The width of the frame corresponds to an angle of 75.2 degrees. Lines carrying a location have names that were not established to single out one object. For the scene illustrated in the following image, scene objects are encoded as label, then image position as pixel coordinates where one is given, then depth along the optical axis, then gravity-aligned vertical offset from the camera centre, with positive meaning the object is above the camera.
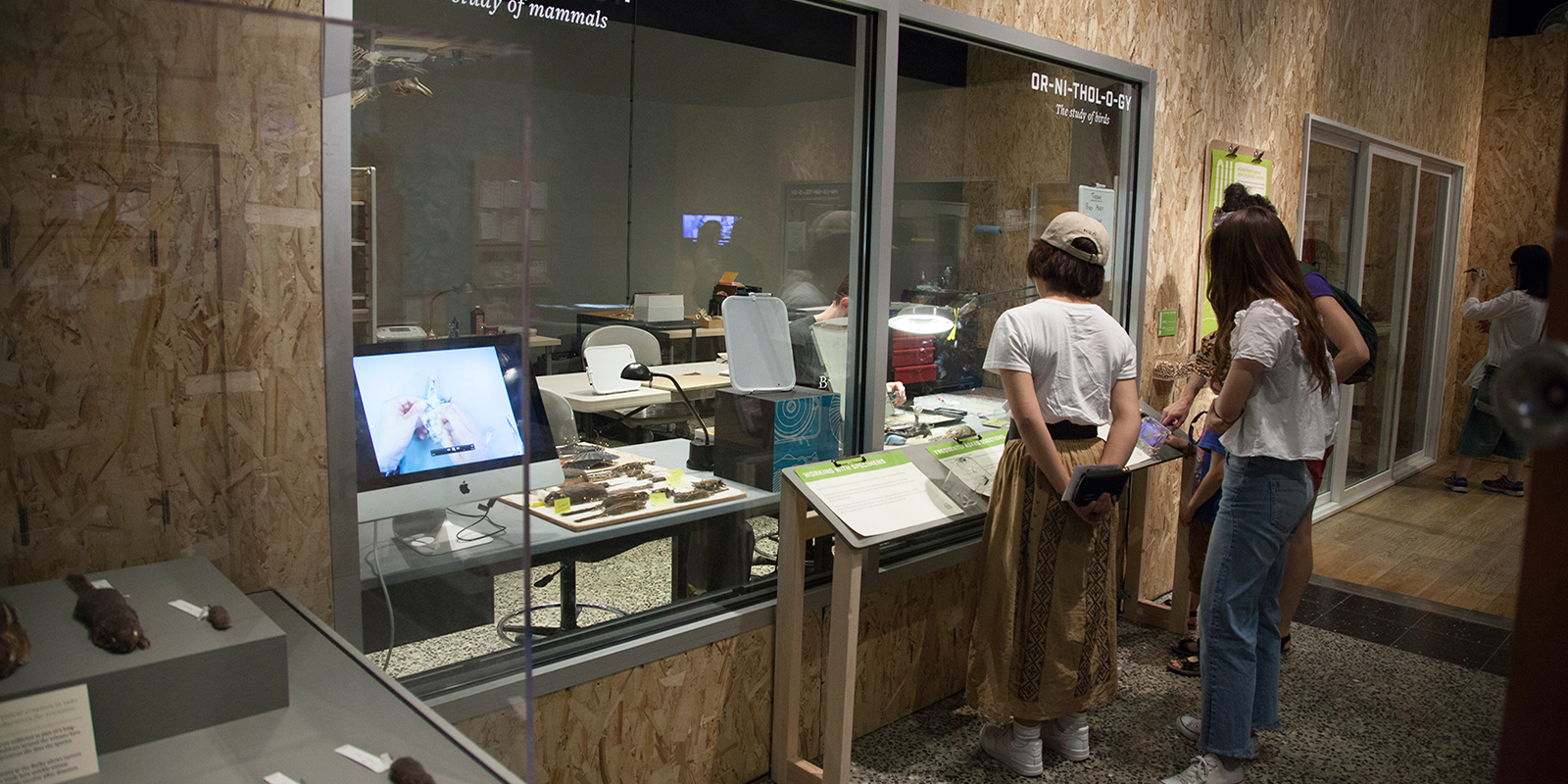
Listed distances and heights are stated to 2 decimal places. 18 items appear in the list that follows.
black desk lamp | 3.02 -0.51
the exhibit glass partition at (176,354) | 1.28 -0.13
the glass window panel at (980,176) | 3.27 +0.40
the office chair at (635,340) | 3.05 -0.20
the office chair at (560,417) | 2.62 -0.39
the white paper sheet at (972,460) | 3.02 -0.52
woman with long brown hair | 2.63 -0.37
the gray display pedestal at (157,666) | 1.22 -0.50
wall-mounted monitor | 3.08 +0.16
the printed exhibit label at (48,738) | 1.13 -0.55
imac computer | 1.53 -0.25
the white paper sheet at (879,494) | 2.58 -0.55
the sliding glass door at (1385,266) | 5.80 +0.22
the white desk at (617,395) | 2.81 -0.34
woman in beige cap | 2.70 -0.60
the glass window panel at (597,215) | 1.50 +0.13
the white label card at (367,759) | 1.29 -0.63
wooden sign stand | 2.54 -0.95
